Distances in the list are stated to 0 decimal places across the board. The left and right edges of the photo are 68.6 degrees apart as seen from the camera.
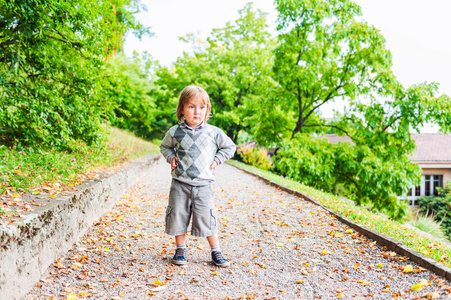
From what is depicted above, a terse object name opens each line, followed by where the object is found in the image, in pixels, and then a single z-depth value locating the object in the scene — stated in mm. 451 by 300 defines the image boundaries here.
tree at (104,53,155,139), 21536
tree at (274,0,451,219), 11227
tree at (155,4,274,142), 21562
